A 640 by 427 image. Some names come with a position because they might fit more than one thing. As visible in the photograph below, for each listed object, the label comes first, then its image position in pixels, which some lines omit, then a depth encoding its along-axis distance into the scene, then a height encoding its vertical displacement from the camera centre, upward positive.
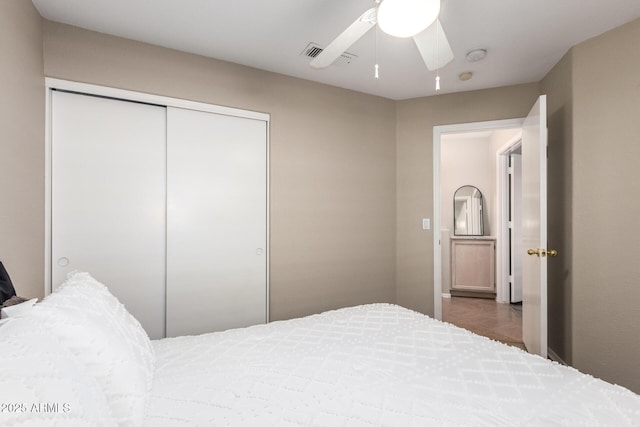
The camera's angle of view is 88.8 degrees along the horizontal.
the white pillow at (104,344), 0.81 -0.36
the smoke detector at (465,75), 2.86 +1.24
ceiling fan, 1.29 +0.83
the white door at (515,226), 4.62 -0.16
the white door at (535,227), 2.40 -0.10
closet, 2.20 +0.04
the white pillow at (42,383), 0.53 -0.31
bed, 0.65 -0.58
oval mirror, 5.19 +0.04
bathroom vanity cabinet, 4.86 -0.74
